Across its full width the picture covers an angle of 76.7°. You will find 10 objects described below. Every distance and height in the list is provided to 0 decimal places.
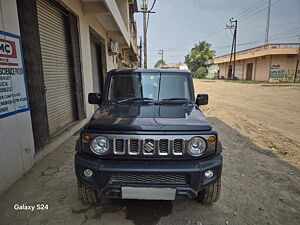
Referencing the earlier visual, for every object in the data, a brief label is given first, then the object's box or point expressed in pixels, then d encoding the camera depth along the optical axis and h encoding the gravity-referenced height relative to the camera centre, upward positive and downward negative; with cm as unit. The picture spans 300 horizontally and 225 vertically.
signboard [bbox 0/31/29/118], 270 +1
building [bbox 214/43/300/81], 2706 +242
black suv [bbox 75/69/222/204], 194 -84
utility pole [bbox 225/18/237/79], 3375 +504
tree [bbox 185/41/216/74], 5425 +653
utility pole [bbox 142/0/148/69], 1731 +555
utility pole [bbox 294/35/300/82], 2659 +110
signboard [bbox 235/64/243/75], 3669 +154
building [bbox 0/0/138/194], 280 +8
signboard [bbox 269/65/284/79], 2838 +71
